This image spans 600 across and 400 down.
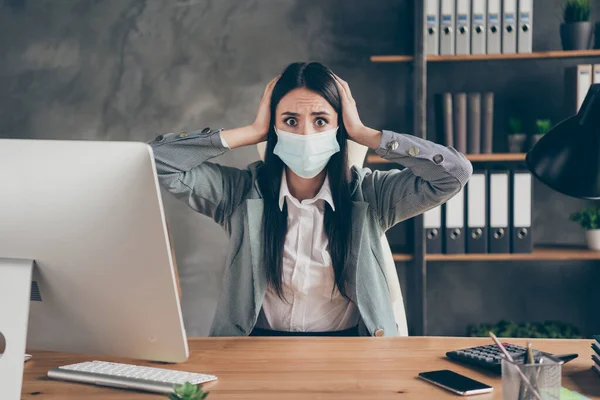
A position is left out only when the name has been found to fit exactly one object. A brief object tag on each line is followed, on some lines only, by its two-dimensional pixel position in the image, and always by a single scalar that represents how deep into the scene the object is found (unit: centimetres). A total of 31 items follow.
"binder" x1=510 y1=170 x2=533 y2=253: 291
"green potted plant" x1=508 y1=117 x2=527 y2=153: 301
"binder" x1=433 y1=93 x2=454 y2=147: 293
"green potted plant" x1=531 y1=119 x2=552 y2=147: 296
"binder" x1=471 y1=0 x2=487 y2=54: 287
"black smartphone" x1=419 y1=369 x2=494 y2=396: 119
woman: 195
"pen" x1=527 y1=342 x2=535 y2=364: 98
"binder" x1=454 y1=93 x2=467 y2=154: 293
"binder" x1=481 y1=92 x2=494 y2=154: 294
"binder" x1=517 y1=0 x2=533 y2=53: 286
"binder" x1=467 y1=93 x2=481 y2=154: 292
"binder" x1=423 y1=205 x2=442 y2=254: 293
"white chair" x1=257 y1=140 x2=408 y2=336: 206
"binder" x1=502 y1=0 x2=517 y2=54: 287
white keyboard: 122
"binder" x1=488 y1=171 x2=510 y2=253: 290
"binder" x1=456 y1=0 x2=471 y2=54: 287
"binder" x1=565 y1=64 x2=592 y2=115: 292
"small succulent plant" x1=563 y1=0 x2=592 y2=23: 293
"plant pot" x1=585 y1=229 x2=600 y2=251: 302
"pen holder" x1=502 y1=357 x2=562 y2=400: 97
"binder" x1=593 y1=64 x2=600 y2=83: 291
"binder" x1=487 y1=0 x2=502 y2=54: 287
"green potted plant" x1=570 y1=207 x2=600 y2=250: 302
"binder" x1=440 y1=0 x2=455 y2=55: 288
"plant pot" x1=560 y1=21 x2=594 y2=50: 293
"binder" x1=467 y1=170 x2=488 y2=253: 290
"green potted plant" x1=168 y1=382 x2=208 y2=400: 80
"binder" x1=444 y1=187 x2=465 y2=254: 292
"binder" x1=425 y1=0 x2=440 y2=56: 288
